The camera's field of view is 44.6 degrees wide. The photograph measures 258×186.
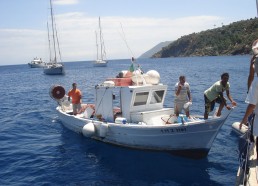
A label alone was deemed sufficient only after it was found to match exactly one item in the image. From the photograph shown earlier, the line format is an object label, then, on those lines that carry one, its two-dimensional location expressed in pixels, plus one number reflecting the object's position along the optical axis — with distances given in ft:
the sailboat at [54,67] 228.63
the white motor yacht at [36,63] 473.59
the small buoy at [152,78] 45.78
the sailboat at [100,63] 367.15
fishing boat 39.09
